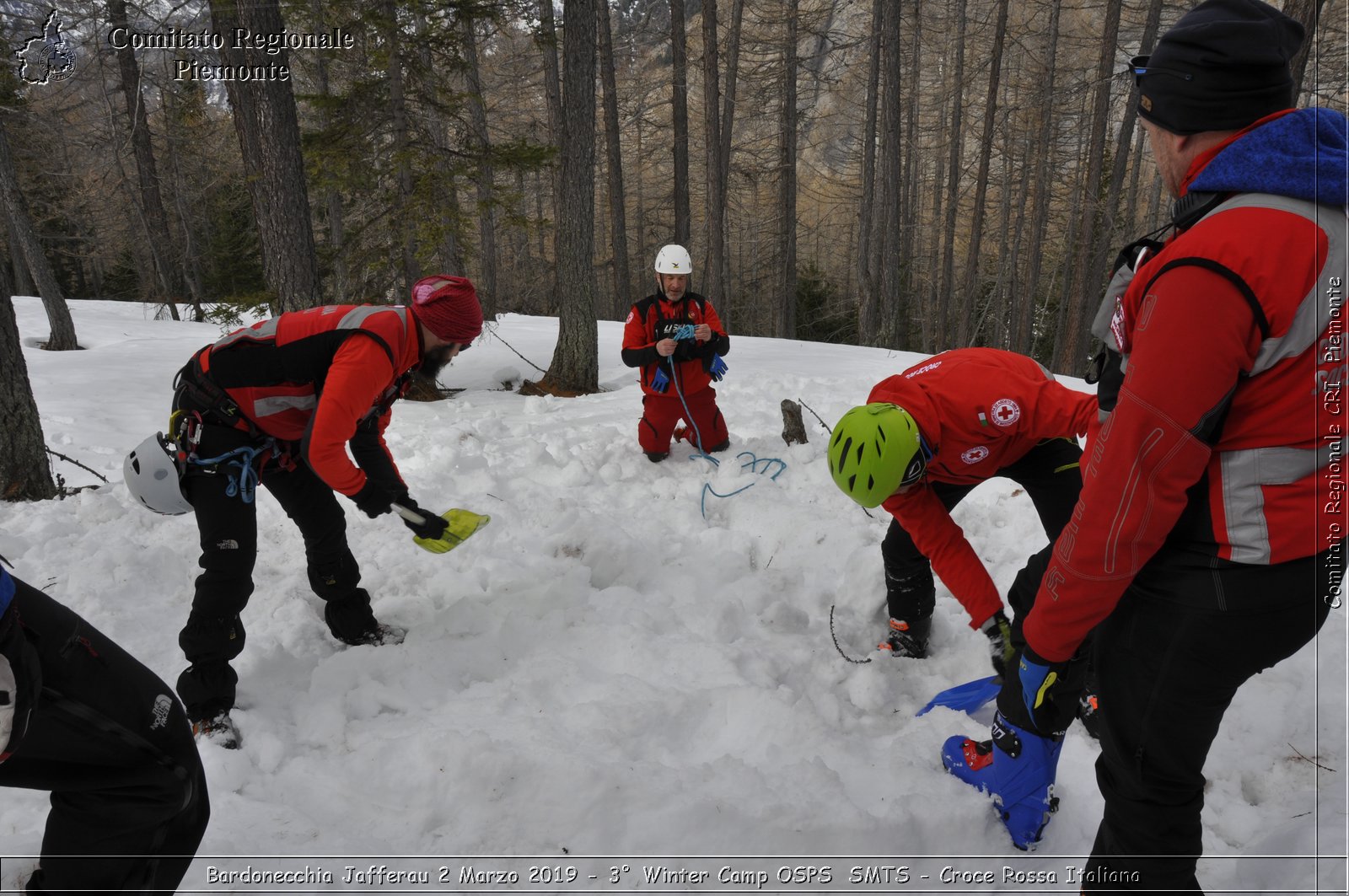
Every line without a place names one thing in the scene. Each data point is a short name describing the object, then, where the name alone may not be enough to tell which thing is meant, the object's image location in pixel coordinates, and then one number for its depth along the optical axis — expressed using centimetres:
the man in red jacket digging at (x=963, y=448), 264
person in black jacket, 158
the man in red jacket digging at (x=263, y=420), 281
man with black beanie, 136
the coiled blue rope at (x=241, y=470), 292
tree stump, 570
